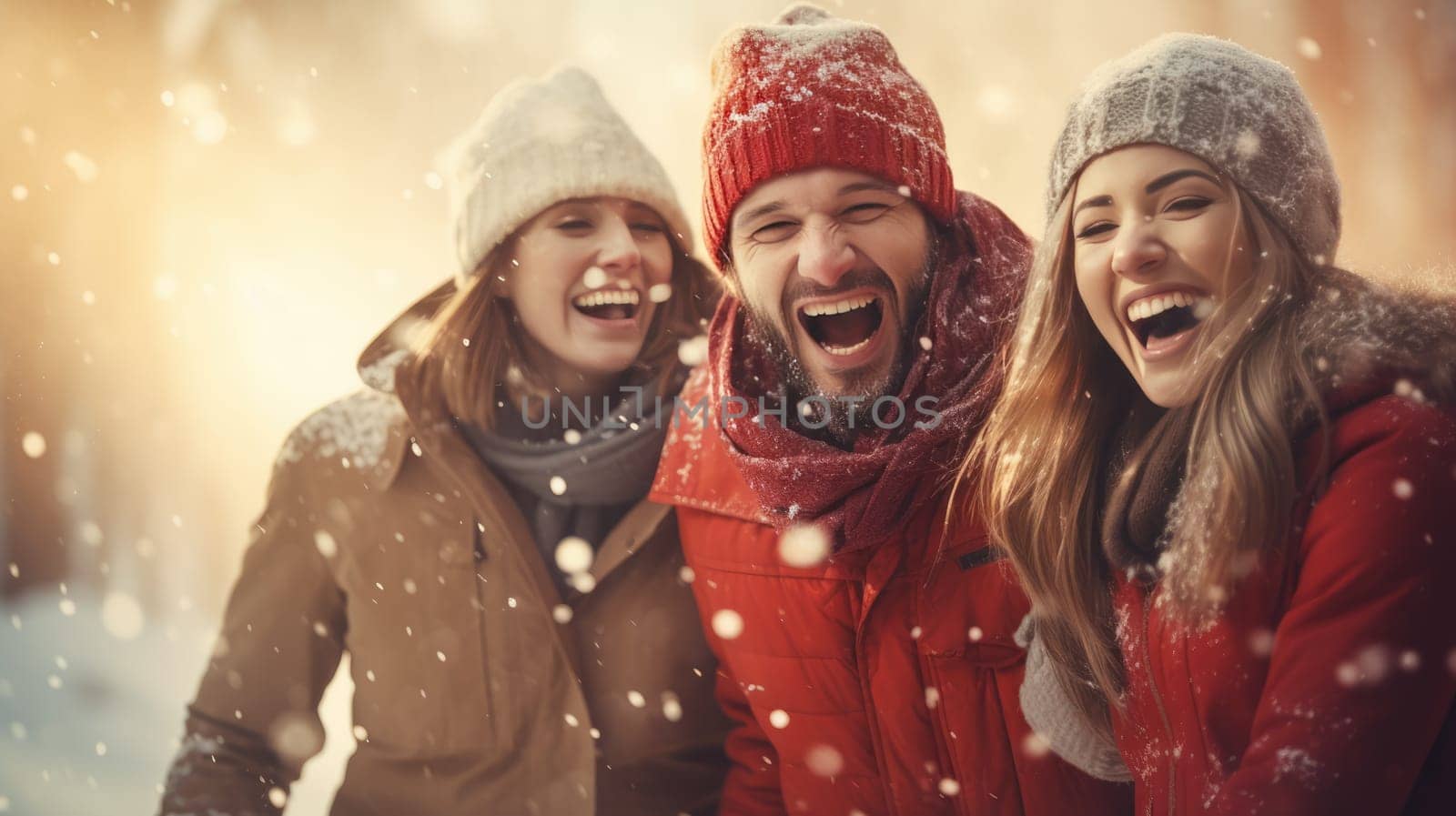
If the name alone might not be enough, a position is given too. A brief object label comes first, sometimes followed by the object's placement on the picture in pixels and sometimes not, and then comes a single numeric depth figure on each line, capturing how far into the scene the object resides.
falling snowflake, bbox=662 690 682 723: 1.85
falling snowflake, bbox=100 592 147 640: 2.97
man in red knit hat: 1.42
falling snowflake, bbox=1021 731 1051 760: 1.37
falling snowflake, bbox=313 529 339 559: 1.93
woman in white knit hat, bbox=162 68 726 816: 1.83
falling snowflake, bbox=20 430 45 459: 2.67
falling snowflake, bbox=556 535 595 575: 1.86
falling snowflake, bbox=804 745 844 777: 1.56
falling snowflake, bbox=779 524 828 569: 1.45
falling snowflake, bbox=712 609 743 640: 1.64
